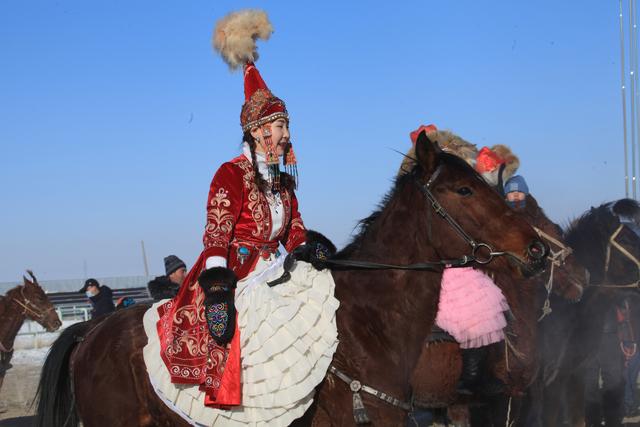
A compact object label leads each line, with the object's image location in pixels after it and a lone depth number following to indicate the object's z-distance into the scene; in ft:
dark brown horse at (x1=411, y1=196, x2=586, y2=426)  23.35
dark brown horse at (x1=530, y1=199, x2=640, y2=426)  27.50
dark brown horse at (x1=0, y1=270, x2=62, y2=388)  42.24
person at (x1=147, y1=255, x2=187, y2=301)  30.34
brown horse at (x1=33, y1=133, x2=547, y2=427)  14.52
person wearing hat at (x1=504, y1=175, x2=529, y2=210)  26.50
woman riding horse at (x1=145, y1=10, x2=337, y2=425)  14.96
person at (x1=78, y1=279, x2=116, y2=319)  45.79
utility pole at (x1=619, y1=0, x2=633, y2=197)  45.44
